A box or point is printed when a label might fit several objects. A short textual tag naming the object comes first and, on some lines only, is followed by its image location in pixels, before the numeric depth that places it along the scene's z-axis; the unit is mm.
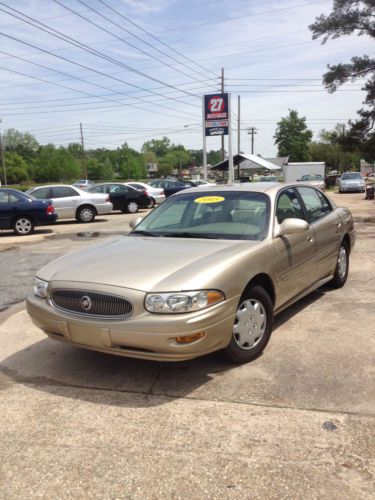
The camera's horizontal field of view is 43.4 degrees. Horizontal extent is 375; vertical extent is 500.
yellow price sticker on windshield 4848
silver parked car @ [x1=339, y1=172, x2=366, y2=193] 33312
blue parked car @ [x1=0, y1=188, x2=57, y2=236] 13898
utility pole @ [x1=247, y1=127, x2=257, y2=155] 81125
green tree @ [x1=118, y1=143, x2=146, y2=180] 120750
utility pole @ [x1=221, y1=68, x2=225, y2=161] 40081
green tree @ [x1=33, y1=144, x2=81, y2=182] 96312
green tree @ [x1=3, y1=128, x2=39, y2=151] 131600
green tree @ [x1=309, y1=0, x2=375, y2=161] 18719
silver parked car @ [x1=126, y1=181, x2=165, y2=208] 23141
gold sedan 3309
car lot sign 27984
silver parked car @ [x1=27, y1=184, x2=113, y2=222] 17250
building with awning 38062
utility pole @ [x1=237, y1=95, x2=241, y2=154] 53906
